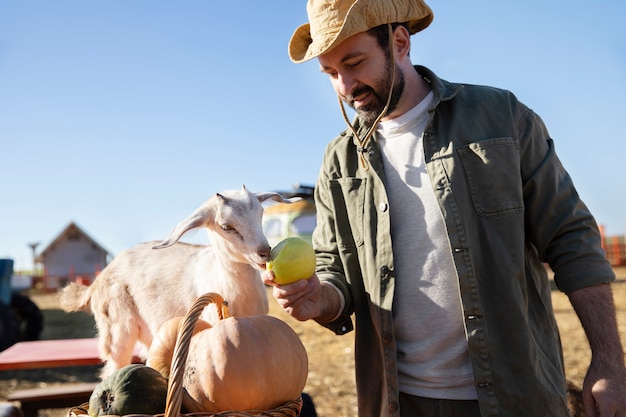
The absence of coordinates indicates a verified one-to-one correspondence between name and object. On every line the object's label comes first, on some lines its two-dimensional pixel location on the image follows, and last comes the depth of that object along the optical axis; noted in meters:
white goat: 3.25
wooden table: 4.59
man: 2.23
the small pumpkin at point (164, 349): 2.38
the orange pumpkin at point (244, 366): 2.01
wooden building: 33.38
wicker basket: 1.73
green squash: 1.93
